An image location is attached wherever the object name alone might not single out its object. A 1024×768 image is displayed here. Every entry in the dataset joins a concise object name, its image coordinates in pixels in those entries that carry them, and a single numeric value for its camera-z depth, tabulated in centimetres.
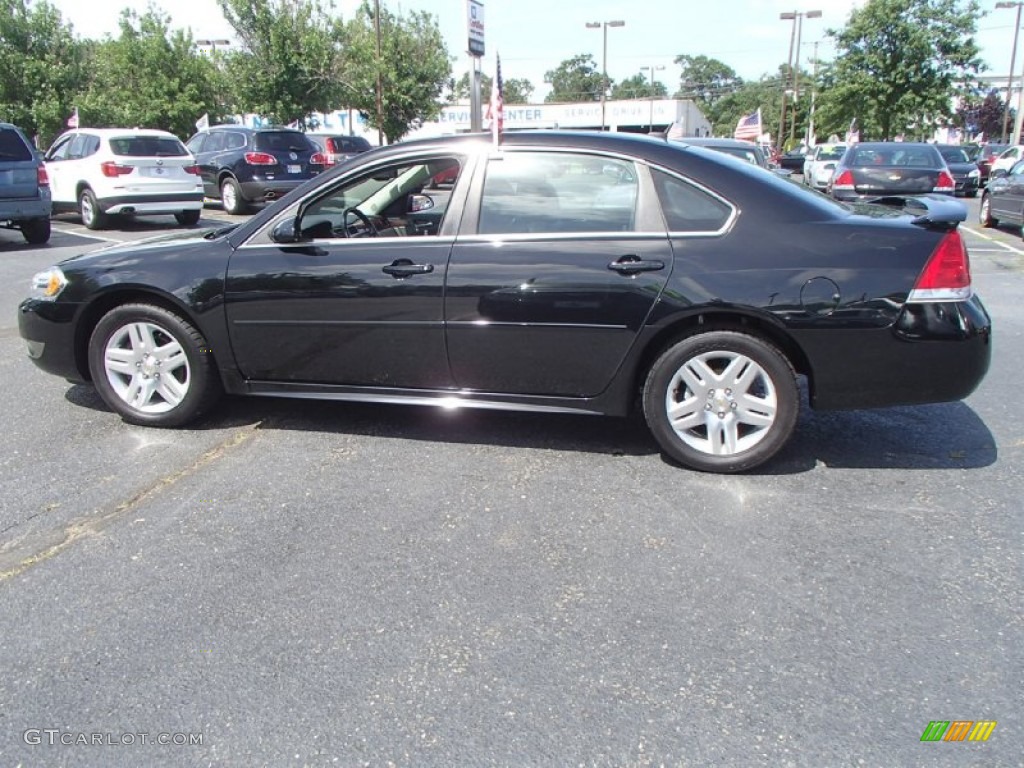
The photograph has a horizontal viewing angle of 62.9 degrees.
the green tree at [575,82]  12588
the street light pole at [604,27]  5456
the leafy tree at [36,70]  2464
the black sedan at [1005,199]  1337
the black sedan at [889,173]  1393
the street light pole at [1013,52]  4078
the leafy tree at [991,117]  6066
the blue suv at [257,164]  1625
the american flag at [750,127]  2691
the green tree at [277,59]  2745
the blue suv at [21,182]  1157
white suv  1391
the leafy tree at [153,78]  2725
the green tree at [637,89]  14336
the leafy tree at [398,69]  3142
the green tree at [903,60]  3206
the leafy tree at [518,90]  10932
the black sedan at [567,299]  372
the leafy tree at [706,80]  13650
